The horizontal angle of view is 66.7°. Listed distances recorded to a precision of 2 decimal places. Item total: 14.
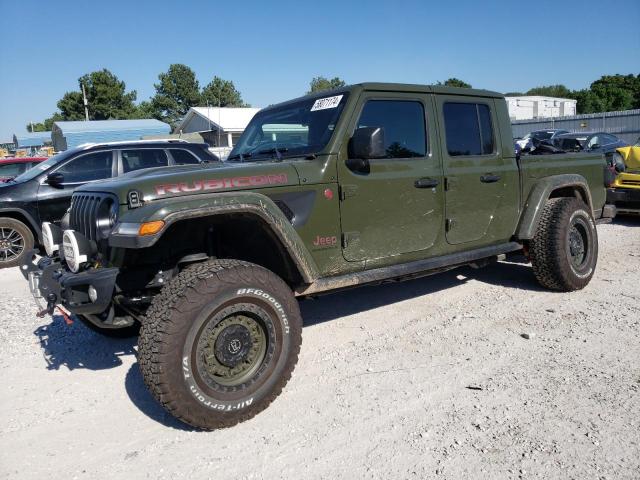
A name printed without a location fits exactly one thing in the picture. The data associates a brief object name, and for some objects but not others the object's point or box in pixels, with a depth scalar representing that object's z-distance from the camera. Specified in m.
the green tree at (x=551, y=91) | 83.49
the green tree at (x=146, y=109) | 59.44
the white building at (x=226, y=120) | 24.12
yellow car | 8.10
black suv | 7.26
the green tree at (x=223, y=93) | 62.41
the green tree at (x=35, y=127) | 85.59
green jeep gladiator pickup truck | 2.65
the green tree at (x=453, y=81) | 68.44
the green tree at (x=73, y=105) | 52.38
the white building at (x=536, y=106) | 50.62
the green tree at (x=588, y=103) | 57.69
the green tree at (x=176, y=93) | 63.56
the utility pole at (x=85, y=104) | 47.78
